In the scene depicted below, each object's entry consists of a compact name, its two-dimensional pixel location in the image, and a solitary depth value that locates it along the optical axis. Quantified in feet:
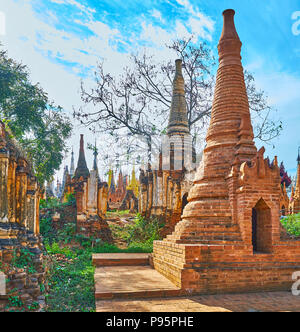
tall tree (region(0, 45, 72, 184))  49.34
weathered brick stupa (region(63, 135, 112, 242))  38.42
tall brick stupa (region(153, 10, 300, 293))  19.33
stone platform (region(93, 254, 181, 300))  17.80
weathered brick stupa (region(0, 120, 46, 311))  15.90
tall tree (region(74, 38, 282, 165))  55.93
